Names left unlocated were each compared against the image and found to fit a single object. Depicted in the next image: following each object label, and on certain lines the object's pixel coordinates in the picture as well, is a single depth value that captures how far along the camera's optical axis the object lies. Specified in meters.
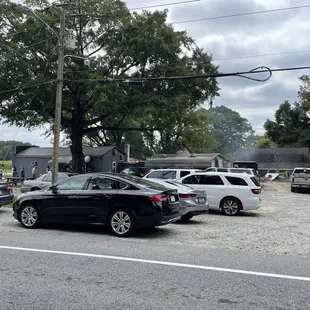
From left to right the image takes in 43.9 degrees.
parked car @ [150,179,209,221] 11.58
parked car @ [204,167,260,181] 24.52
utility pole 15.99
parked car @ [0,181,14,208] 13.18
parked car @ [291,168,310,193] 26.80
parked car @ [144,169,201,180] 16.73
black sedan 8.96
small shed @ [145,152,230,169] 34.59
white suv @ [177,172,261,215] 14.06
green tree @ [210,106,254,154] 114.50
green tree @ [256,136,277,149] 80.30
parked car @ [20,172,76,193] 19.39
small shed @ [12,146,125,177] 39.47
